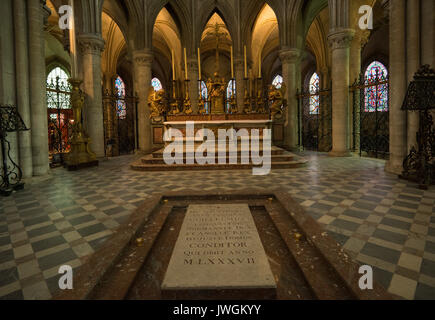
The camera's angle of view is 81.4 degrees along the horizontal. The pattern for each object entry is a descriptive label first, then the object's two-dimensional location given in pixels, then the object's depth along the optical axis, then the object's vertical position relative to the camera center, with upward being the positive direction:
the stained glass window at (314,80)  28.07 +7.02
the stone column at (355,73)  12.02 +3.31
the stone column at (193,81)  16.44 +4.07
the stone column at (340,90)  11.05 +2.27
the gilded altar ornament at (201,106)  11.42 +1.68
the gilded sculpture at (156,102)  11.95 +2.03
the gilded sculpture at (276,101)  11.72 +1.91
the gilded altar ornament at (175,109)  11.68 +1.68
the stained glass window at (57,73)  21.12 +6.24
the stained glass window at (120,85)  29.03 +6.98
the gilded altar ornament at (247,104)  11.70 +1.80
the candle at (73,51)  7.31 +2.80
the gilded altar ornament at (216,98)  11.21 +2.01
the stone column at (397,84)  6.84 +1.53
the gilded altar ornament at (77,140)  8.84 +0.22
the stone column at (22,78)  6.57 +1.82
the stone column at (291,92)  14.80 +2.91
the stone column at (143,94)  14.65 +2.95
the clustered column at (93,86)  10.85 +2.61
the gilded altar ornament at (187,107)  11.41 +1.69
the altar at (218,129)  8.54 +0.62
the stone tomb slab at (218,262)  1.89 -1.03
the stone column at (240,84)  16.83 +3.93
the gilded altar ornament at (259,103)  11.76 +1.84
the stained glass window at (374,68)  20.13 +6.24
